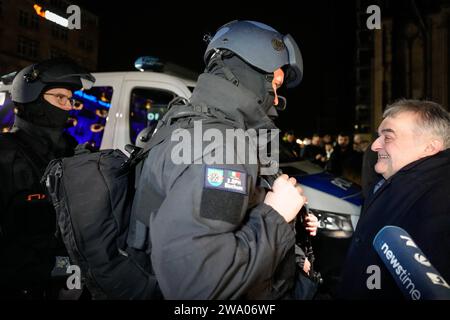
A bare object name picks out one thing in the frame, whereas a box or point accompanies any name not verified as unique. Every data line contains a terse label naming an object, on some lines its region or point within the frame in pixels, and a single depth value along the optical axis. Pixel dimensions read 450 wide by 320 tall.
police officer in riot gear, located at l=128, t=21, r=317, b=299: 1.25
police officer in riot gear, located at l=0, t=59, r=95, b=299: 2.37
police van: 4.43
